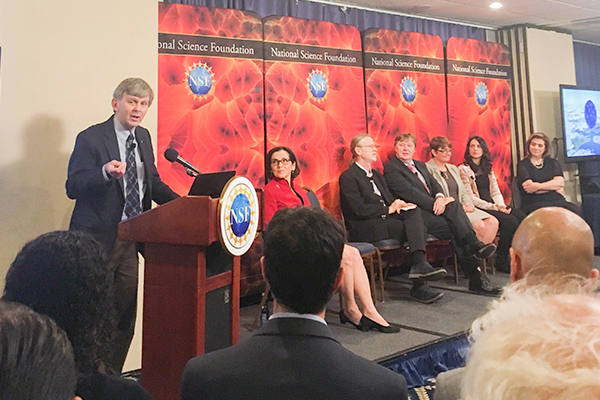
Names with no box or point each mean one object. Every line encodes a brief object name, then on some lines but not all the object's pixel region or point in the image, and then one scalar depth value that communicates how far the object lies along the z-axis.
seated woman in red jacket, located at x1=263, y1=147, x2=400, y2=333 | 3.01
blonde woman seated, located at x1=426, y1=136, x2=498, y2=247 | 4.38
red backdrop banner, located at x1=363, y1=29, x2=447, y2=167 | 4.64
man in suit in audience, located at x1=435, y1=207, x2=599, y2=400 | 1.16
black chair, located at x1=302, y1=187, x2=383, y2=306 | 3.37
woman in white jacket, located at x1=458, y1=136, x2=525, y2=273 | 4.68
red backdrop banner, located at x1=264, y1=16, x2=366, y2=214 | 4.09
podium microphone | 1.97
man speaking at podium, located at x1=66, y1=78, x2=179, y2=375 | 2.14
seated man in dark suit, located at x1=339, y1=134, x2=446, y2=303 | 3.63
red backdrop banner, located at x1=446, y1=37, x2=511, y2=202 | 5.15
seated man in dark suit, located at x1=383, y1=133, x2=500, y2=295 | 3.90
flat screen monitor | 5.82
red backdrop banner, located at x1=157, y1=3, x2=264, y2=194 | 3.61
